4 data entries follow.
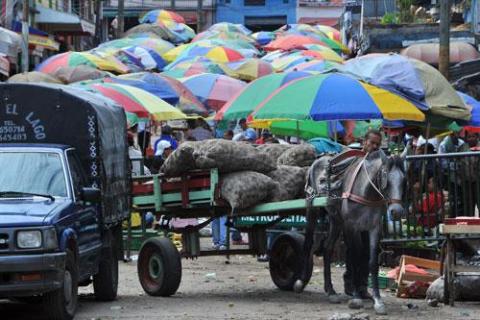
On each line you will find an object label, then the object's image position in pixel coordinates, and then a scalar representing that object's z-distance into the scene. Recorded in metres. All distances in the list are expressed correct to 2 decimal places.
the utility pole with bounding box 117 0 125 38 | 66.25
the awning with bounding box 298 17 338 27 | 87.39
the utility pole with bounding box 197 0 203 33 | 80.79
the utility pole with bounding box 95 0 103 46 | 65.38
